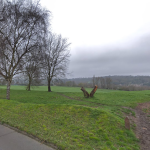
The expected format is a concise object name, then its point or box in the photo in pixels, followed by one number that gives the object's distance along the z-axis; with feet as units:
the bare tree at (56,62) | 78.02
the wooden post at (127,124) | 15.70
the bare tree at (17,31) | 35.65
